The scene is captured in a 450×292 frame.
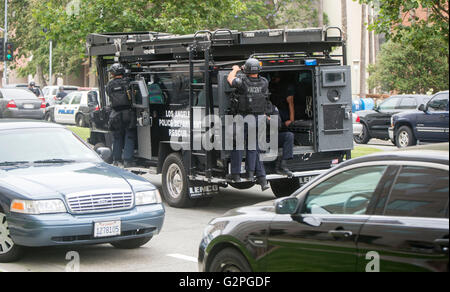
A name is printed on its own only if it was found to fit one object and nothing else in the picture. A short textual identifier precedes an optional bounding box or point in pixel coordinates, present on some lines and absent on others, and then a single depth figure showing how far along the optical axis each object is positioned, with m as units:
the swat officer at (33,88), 39.60
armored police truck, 11.27
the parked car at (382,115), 26.55
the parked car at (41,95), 39.53
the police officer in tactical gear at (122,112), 13.30
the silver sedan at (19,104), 30.48
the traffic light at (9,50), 36.56
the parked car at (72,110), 33.94
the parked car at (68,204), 7.59
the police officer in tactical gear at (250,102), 10.82
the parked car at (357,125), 27.10
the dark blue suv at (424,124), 21.97
